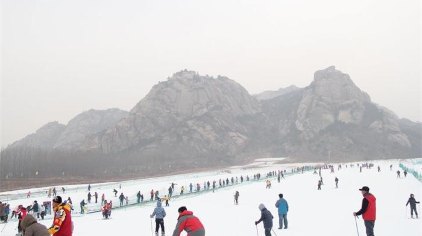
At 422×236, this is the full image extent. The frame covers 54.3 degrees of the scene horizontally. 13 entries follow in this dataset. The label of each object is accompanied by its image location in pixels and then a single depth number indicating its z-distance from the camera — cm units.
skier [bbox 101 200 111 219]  2713
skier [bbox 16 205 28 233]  1800
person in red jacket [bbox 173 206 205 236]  789
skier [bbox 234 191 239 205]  3321
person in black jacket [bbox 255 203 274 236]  1358
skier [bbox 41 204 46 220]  2964
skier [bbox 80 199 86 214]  3328
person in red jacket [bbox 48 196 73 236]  804
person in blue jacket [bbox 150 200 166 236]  1633
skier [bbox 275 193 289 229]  1808
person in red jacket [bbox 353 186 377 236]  1103
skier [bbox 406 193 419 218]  1978
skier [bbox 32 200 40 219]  2930
